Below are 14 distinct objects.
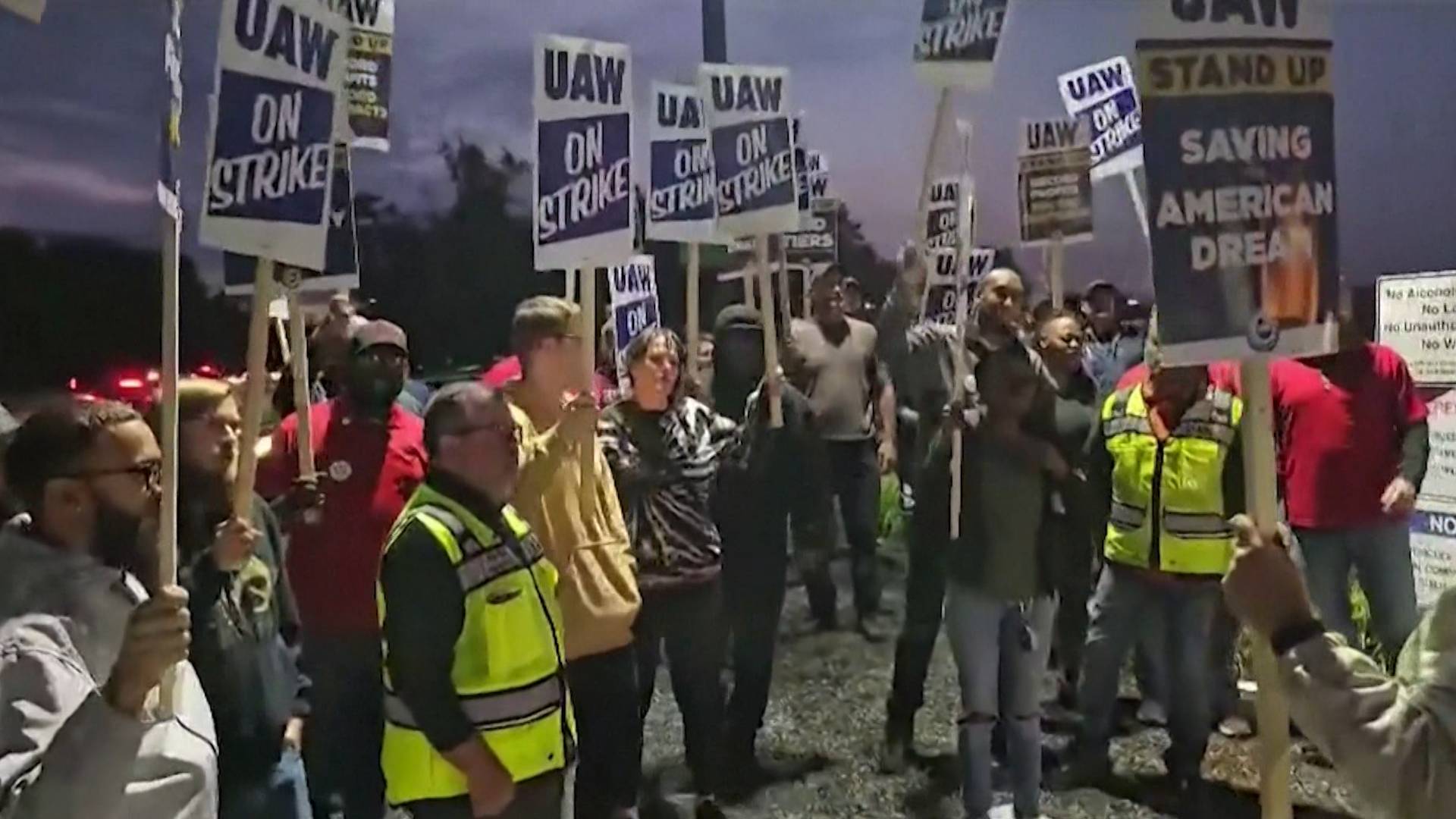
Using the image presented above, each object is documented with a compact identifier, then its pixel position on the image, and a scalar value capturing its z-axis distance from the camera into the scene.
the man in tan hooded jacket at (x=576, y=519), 2.82
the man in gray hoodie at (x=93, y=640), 1.42
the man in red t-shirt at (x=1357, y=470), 3.63
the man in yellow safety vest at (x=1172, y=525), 3.34
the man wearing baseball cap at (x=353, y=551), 2.92
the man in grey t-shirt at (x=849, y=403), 4.40
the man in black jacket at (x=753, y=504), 4.00
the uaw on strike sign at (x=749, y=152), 3.68
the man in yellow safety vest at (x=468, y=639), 2.12
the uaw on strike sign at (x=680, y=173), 3.91
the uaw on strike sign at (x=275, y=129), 2.03
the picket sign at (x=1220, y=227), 1.83
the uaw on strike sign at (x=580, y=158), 3.02
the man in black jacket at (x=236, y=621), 2.14
